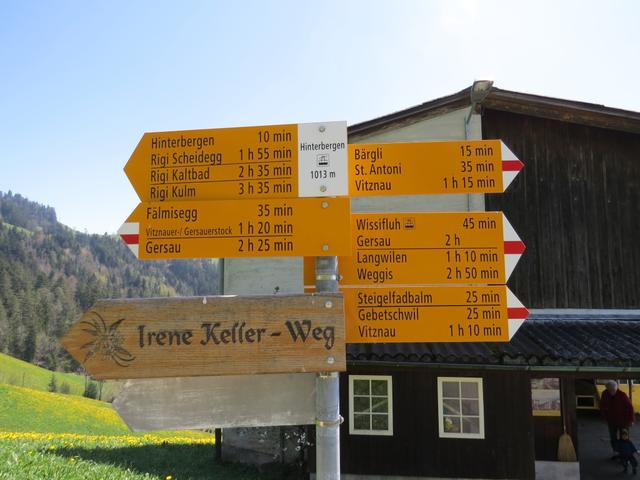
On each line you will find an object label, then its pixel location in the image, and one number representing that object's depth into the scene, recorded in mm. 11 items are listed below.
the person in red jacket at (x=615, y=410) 11500
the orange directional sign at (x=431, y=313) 2467
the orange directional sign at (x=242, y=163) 2475
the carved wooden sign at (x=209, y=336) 2182
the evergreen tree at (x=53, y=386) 74562
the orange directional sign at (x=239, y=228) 2404
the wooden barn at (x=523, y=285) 10289
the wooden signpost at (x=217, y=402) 2176
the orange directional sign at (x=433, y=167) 2635
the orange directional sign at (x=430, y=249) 2521
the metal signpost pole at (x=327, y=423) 2195
